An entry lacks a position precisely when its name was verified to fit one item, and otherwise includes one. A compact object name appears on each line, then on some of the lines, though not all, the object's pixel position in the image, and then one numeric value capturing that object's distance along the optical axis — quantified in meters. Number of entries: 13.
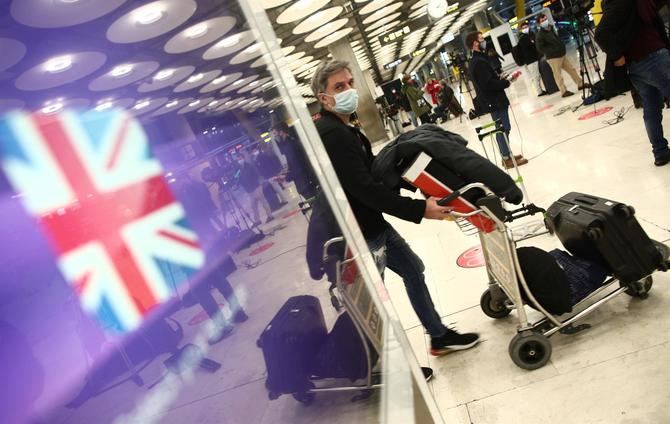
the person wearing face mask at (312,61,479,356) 1.88
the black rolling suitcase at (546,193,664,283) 1.83
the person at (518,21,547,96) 8.77
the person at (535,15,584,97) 7.60
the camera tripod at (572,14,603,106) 5.98
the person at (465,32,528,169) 4.81
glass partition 0.45
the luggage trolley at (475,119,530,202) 3.27
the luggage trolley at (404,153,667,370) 1.80
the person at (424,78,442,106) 13.43
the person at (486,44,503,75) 6.44
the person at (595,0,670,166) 2.97
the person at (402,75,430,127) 12.00
